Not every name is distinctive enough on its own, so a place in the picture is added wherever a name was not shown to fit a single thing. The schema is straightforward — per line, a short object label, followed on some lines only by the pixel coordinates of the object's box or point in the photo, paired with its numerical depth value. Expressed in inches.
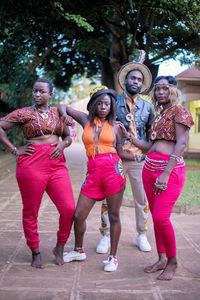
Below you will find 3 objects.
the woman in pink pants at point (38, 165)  143.3
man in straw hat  169.9
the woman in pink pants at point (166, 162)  131.3
